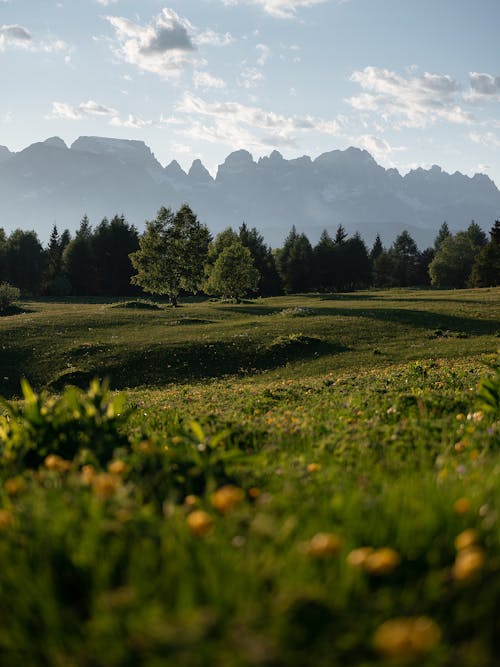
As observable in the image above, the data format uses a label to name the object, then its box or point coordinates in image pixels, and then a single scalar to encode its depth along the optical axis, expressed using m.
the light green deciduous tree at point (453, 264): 111.00
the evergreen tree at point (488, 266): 91.69
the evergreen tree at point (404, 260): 128.88
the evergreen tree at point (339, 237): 125.19
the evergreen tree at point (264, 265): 107.12
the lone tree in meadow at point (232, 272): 68.62
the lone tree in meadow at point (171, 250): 61.81
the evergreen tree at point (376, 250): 141.10
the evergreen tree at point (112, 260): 102.25
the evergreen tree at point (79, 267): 100.19
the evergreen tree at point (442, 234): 153.32
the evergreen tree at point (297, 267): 109.19
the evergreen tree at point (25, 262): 98.12
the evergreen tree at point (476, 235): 129.12
